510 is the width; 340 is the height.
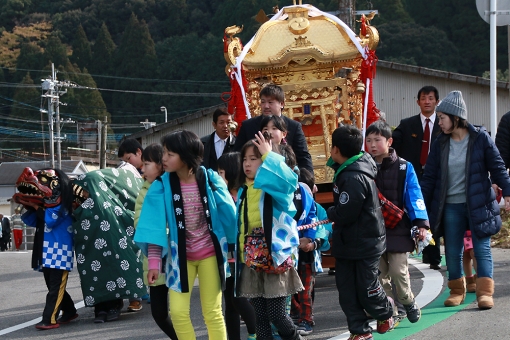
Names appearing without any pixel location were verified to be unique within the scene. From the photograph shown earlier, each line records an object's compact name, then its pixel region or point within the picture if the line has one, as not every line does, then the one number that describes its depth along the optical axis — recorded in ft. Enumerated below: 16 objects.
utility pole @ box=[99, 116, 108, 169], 129.29
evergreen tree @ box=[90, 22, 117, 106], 240.12
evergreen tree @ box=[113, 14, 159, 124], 217.15
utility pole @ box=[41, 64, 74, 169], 155.84
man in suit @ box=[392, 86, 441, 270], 29.78
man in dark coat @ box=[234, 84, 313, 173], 24.48
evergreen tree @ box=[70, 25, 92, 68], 255.70
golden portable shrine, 33.73
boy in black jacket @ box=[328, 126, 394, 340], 19.11
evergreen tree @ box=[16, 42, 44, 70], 256.52
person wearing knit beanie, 23.48
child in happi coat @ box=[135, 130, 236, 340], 17.80
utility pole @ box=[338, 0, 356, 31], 67.31
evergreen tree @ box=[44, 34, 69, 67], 247.09
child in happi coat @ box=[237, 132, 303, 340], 17.99
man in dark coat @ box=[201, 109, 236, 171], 30.12
